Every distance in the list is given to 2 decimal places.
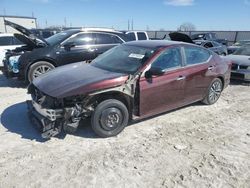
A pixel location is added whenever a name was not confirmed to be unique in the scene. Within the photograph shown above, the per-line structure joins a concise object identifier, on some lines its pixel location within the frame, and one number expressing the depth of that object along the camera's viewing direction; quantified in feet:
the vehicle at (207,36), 44.43
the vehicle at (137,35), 31.56
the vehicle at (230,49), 32.43
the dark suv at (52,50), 17.51
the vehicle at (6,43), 23.82
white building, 98.00
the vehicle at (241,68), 19.90
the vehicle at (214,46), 31.37
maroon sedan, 9.77
